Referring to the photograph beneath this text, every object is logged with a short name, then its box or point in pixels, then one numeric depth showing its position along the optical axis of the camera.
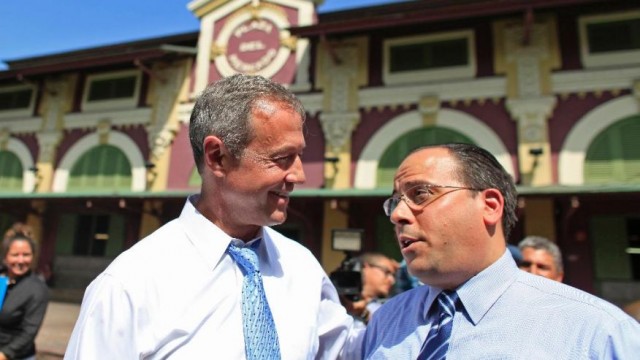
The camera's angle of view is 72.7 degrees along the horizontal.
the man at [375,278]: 3.37
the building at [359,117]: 9.02
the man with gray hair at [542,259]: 3.61
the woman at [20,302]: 3.24
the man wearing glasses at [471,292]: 1.26
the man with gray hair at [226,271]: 1.30
